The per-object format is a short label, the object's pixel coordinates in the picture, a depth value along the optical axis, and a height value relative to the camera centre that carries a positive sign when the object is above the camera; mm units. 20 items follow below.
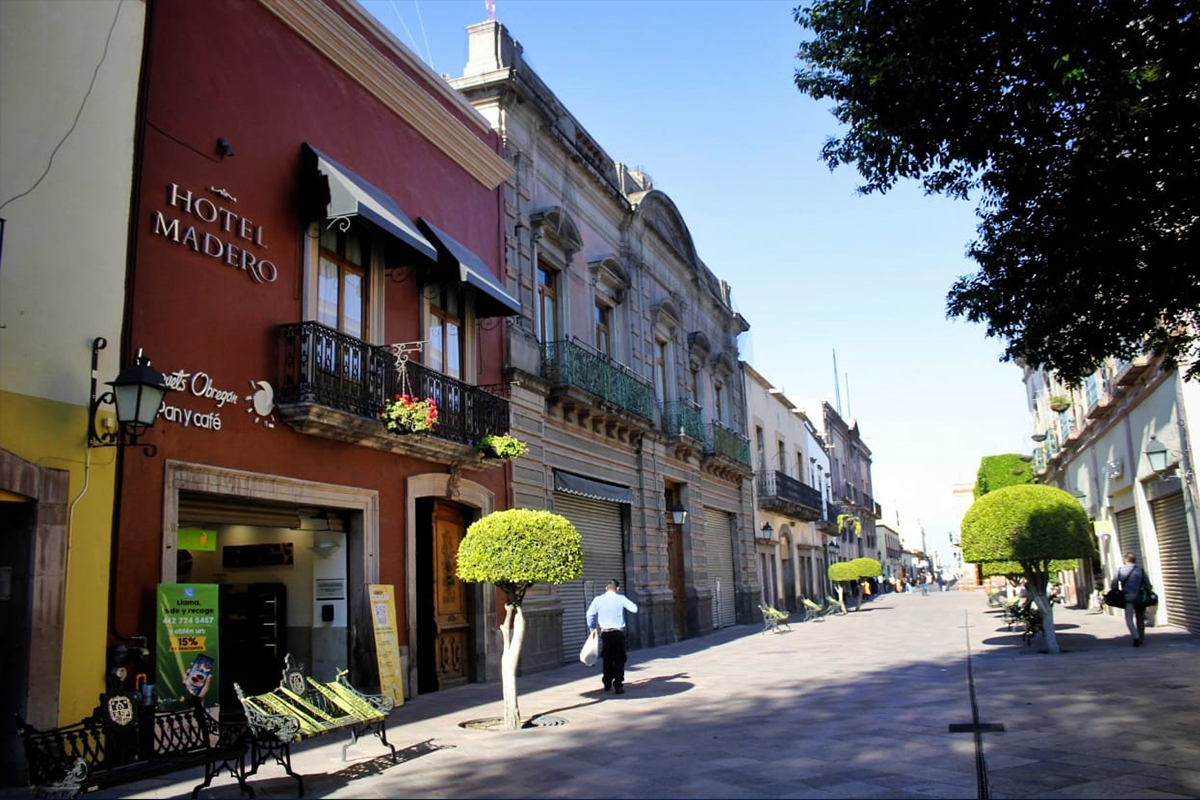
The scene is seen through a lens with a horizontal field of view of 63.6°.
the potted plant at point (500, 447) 12938 +1941
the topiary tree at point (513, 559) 9469 +341
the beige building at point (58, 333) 7176 +2197
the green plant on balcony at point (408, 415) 10844 +2039
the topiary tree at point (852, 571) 32522 +245
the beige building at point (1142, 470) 16000 +1811
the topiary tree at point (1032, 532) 14602 +559
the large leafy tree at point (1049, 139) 7195 +3467
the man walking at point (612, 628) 12172 -497
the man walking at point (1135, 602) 15242 -586
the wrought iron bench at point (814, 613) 27656 -1057
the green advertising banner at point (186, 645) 8055 -293
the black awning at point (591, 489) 16491 +1817
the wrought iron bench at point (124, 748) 6684 -1001
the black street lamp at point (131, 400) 7512 +1641
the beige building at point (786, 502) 31625 +2708
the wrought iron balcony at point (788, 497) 31156 +2867
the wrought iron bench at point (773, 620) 22906 -916
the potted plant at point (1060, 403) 26422 +4443
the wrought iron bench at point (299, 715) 6695 -817
